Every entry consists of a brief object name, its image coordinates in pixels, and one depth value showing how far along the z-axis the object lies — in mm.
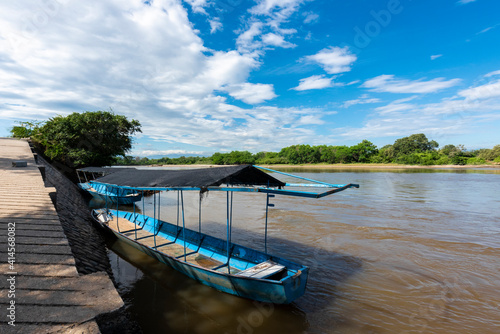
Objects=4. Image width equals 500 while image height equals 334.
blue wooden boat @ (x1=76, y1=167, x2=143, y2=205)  15430
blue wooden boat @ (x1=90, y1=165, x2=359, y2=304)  4910
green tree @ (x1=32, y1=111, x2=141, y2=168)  21109
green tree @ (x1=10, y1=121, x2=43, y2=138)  25094
